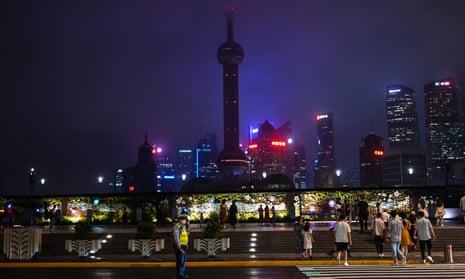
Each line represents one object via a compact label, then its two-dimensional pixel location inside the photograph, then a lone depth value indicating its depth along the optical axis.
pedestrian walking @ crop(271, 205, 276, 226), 39.88
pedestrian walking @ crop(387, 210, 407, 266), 17.41
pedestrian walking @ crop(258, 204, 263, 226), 40.49
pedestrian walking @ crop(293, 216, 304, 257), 21.14
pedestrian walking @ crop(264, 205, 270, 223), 40.25
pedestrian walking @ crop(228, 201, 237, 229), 30.98
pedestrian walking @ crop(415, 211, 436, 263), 17.88
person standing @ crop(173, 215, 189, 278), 15.42
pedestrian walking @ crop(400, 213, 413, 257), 18.29
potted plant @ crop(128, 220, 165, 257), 22.38
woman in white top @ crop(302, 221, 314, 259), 20.44
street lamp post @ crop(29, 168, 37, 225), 46.52
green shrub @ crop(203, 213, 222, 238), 22.47
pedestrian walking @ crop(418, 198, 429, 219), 23.99
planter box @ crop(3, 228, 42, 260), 21.86
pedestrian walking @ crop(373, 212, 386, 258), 20.48
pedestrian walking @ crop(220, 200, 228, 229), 30.19
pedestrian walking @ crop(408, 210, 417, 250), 21.89
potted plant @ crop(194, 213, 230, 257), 22.06
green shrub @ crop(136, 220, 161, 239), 22.67
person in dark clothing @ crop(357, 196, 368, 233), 26.19
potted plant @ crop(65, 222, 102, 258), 22.52
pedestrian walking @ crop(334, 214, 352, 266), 17.52
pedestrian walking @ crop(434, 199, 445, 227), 29.70
